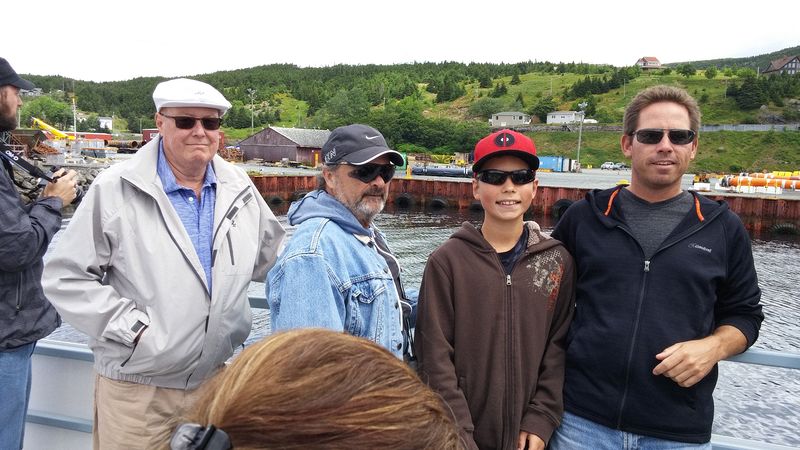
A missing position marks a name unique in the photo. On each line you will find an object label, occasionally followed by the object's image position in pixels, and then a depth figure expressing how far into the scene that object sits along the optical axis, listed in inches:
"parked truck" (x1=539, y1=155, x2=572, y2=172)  2405.3
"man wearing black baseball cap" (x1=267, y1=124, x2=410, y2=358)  72.6
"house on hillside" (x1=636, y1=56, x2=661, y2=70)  6417.3
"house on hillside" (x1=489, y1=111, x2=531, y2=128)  3887.8
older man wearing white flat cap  80.4
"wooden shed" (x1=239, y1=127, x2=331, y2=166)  2469.2
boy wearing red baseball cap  82.9
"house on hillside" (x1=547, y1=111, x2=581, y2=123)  3867.1
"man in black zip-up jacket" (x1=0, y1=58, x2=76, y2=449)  89.5
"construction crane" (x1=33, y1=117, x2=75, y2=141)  2340.9
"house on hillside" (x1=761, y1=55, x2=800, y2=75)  6082.7
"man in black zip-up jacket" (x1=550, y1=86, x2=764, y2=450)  81.0
